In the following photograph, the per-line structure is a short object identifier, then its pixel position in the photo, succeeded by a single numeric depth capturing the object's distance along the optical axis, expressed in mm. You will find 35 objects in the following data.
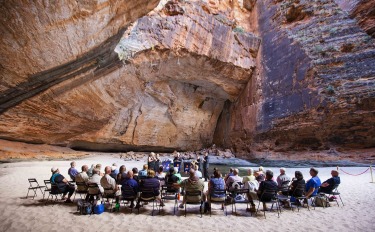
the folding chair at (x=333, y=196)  6059
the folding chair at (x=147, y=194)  5250
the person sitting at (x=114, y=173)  6875
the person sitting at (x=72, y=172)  6980
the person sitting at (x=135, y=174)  5872
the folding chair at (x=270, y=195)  5317
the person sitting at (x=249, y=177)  6094
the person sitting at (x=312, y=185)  5844
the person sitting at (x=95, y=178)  5615
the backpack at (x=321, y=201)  5980
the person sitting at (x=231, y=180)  6076
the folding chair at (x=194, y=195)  5289
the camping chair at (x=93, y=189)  5520
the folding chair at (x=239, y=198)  5617
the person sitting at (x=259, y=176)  6915
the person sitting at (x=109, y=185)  5520
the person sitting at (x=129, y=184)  5391
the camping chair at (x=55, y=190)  5883
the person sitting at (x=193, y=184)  5306
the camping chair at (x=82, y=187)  5887
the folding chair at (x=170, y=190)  5836
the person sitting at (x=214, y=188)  5395
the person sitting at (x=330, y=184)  6016
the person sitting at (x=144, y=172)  6750
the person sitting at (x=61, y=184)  5875
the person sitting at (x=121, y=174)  6155
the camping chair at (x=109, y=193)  5520
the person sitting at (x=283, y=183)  5848
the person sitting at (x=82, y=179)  5871
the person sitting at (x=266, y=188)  5309
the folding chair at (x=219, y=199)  5367
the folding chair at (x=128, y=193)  5371
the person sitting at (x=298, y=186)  5711
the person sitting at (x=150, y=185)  5246
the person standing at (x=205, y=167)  9836
